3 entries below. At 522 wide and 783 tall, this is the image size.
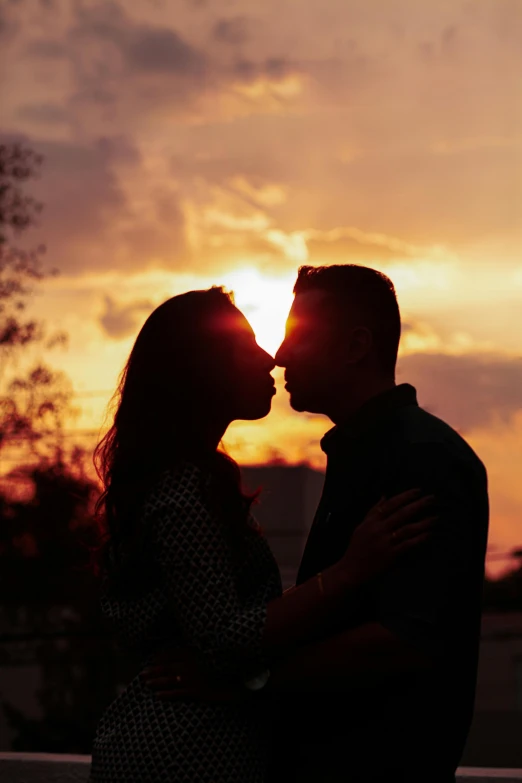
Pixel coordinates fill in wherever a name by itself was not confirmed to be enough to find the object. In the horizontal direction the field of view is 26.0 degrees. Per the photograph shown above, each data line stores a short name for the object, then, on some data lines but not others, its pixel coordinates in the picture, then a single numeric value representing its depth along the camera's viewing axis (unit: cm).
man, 262
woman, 273
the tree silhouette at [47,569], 2398
